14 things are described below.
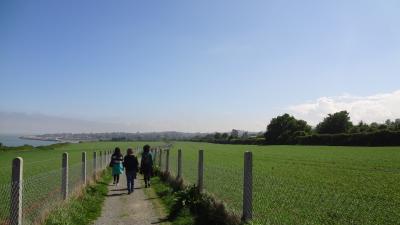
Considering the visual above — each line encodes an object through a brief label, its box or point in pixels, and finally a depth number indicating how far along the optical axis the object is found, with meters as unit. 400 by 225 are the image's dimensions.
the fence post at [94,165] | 18.73
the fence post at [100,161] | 23.59
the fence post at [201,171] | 12.01
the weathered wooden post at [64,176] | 11.12
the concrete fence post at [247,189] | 8.22
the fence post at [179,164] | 15.79
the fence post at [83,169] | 14.71
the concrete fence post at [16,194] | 6.77
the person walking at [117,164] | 18.39
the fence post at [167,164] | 19.95
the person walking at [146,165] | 17.47
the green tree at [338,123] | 123.56
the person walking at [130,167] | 16.31
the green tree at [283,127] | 127.65
